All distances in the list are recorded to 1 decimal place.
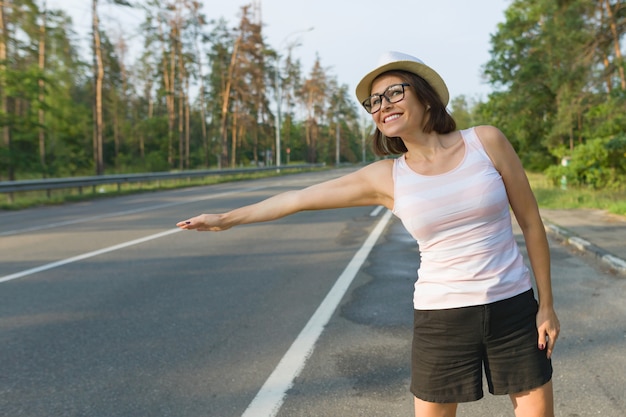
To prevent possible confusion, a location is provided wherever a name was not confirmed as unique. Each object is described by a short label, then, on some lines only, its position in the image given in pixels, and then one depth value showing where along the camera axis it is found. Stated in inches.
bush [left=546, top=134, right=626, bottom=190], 690.2
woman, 81.6
